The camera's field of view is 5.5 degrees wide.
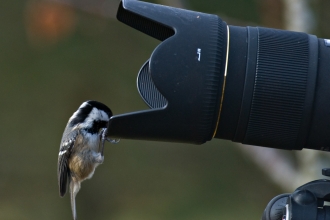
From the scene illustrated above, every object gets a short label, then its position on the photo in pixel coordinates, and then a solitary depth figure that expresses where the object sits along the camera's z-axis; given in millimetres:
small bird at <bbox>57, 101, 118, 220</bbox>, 3003
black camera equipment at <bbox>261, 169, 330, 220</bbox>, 2734
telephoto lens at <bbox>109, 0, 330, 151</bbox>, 2736
